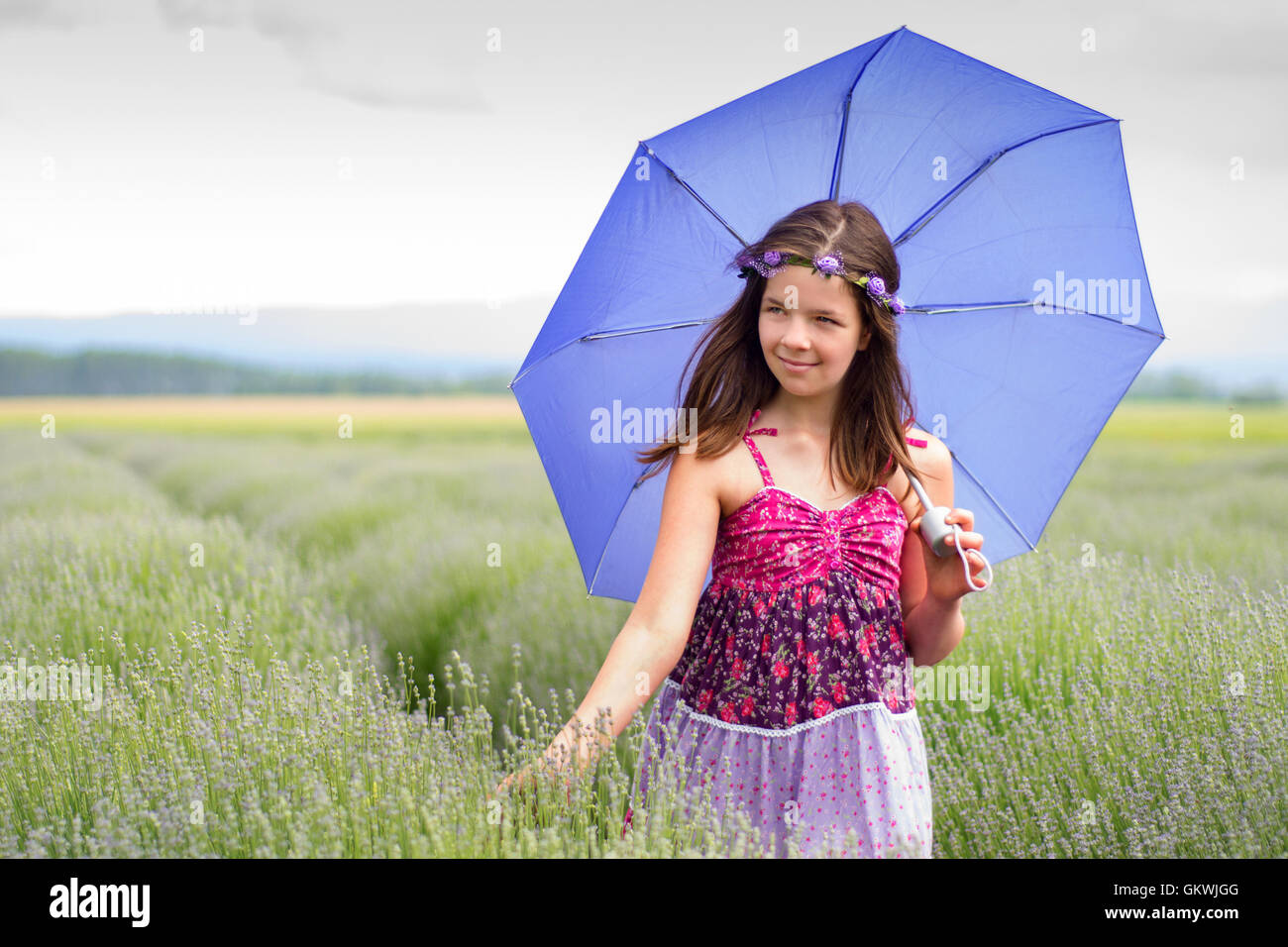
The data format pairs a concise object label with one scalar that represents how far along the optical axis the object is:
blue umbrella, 2.68
